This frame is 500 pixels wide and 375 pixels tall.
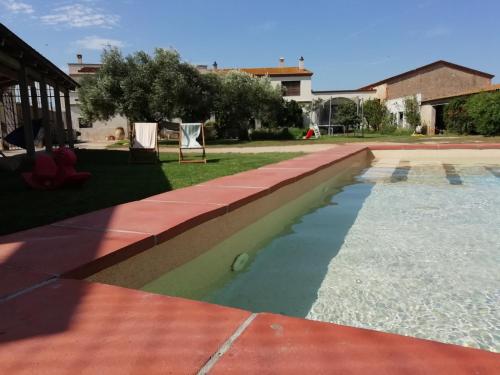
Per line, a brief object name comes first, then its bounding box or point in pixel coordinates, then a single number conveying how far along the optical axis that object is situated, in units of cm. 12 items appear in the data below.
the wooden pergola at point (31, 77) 759
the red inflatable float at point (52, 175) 496
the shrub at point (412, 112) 2636
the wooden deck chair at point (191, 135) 941
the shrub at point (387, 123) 2690
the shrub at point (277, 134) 2335
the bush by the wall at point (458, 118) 2064
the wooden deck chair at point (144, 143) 905
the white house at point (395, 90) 2823
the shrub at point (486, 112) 1814
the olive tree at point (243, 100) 2238
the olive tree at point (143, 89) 1858
